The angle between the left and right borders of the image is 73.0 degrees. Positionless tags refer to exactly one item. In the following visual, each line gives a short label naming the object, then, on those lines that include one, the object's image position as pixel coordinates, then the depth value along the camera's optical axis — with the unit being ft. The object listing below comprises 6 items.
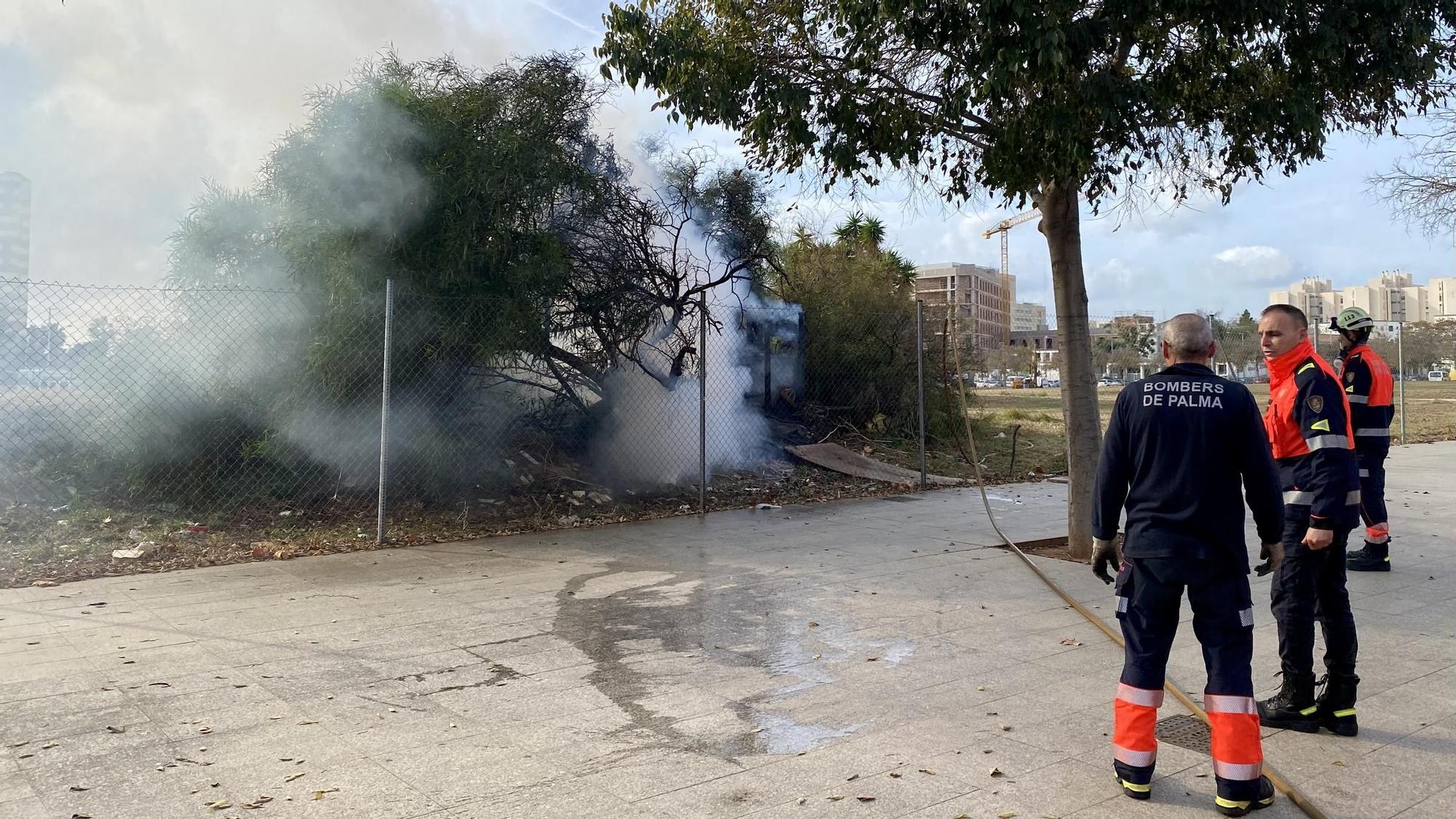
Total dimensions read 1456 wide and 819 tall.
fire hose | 10.39
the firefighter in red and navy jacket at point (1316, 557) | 12.84
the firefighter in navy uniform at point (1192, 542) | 10.79
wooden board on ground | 41.11
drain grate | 12.46
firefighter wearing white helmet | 19.33
